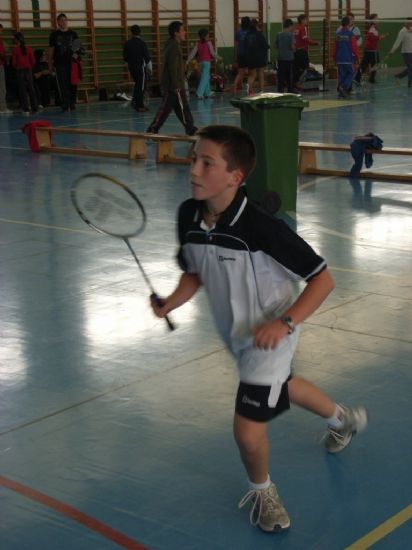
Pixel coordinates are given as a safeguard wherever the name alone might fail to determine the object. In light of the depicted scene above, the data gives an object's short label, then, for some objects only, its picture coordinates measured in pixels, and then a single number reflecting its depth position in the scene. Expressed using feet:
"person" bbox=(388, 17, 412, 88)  86.07
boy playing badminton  10.44
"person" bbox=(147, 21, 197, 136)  50.34
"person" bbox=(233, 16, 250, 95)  75.46
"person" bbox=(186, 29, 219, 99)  79.61
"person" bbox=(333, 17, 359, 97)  79.87
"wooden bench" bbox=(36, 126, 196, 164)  44.46
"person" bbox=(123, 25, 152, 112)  71.72
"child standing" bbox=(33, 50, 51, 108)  76.48
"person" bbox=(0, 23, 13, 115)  69.31
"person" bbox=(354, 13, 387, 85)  92.63
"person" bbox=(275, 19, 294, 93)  79.15
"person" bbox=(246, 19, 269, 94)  74.43
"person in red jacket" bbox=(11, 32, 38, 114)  69.82
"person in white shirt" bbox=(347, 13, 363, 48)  82.24
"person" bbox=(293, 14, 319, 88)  88.58
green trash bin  31.68
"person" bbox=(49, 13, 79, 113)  71.00
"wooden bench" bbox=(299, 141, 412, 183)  37.35
